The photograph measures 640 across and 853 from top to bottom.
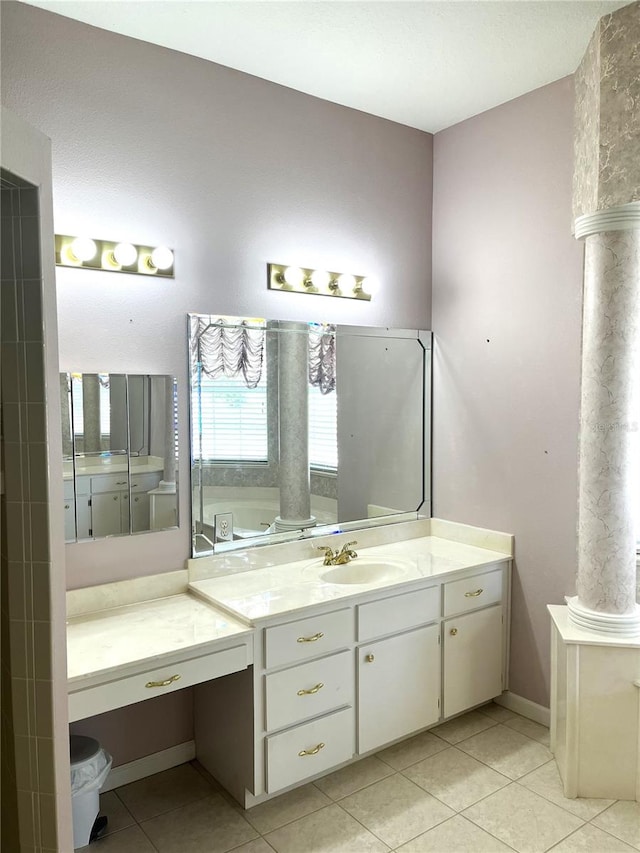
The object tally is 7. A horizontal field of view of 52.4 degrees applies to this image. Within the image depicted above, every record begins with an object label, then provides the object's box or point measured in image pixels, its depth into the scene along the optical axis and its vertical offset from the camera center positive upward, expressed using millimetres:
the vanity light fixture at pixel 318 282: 2820 +461
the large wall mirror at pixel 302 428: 2664 -202
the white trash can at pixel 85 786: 2100 -1311
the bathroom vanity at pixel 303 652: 2113 -954
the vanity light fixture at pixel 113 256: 2285 +464
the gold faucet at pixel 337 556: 2863 -762
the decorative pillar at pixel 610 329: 2283 +201
